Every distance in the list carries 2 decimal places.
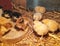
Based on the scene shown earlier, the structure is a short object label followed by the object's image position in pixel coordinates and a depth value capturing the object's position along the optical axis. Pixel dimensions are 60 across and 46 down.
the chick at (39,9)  1.30
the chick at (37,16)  1.19
